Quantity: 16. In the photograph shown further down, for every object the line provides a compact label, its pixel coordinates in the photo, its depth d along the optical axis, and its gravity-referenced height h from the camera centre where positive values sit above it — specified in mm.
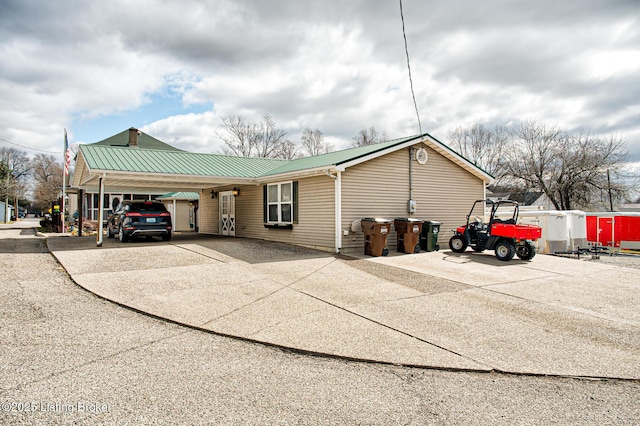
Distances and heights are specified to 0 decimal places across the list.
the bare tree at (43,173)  55250 +6664
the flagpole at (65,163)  18538 +2657
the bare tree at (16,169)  41238 +6576
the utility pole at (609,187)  27078 +1983
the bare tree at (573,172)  27453 +3276
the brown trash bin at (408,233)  11594 -501
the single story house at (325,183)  11602 +1210
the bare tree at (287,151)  40000 +6912
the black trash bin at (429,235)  12094 -584
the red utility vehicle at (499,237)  10328 -598
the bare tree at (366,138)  42344 +8649
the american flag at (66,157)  18469 +2894
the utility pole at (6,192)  35175 +2416
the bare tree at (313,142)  41312 +8061
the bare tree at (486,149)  37844 +6992
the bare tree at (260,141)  39344 +7775
